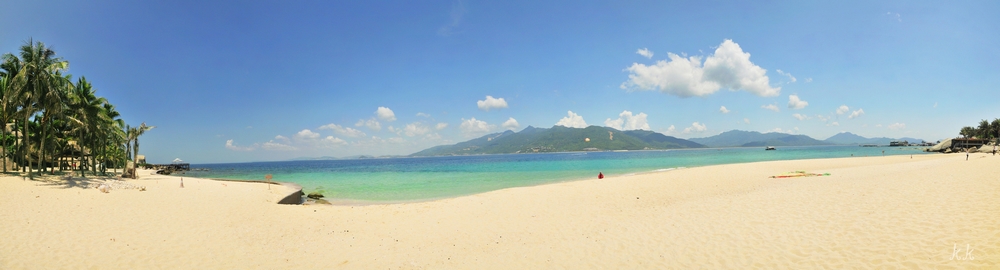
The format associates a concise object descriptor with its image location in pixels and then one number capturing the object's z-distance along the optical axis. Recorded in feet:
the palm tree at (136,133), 121.25
